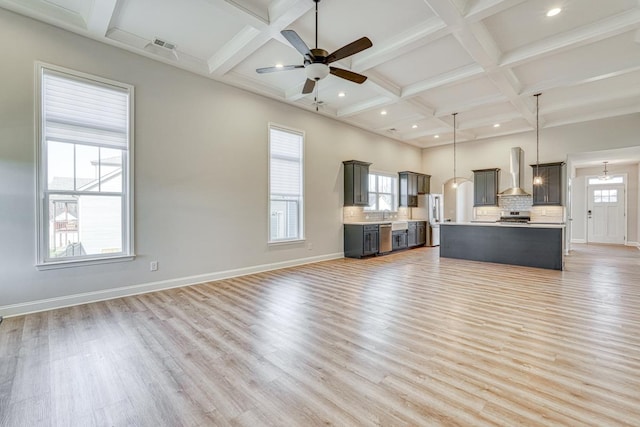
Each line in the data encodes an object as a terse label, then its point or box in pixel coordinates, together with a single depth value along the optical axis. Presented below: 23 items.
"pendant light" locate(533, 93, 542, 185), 6.36
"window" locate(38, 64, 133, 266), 3.58
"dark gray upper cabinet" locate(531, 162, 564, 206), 7.69
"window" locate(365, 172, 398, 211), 8.53
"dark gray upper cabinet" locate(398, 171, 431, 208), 9.30
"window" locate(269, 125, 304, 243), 5.96
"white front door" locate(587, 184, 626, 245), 9.95
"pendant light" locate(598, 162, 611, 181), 9.97
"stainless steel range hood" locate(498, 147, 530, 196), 8.02
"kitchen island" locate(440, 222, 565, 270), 5.84
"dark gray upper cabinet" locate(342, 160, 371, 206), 7.35
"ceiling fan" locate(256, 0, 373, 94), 2.94
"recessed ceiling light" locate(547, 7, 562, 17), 3.42
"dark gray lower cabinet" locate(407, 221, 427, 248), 9.07
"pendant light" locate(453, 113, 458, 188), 9.60
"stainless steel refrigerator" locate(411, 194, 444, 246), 9.88
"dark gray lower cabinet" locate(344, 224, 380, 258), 7.16
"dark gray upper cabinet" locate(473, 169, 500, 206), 8.71
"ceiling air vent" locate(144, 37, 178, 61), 4.07
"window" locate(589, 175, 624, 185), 9.92
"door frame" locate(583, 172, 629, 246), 9.76
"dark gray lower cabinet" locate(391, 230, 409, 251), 8.31
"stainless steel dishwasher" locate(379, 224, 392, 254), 7.67
